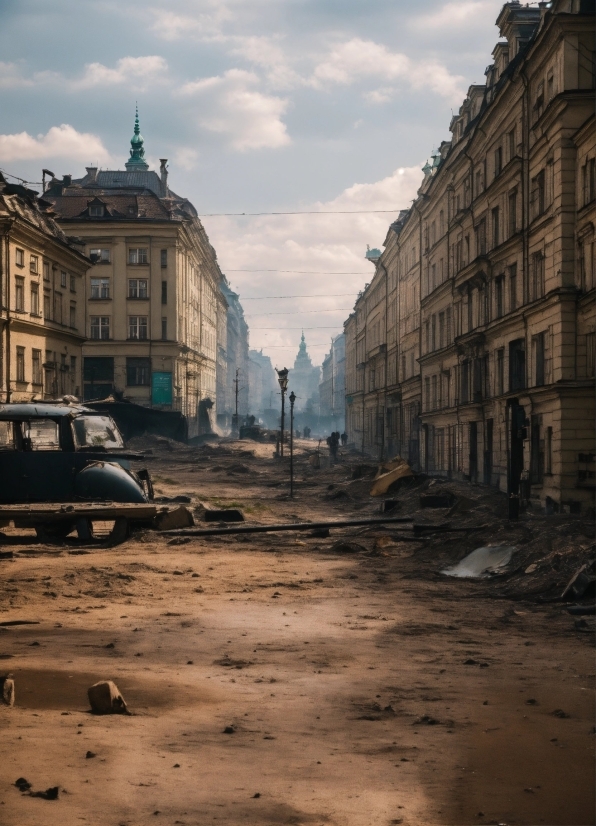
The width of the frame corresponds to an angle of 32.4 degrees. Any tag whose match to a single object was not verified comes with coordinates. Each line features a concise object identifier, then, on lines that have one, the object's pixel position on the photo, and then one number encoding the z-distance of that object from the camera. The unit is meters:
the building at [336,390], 174.50
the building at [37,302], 48.06
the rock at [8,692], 7.76
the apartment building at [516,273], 27.08
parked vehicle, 18.64
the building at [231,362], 134.38
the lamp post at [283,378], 35.91
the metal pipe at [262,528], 20.25
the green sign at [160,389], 73.50
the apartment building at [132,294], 72.81
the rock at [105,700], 7.59
